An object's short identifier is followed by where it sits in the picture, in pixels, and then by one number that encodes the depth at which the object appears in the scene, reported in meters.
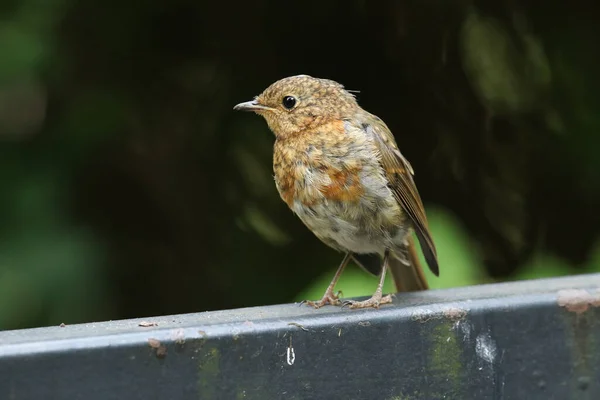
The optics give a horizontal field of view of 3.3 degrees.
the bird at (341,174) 4.37
